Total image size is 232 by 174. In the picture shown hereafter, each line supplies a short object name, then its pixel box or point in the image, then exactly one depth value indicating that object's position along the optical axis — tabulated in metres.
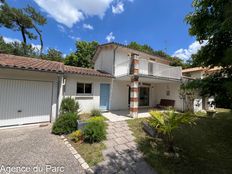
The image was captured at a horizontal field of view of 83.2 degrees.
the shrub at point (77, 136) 5.93
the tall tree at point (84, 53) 26.44
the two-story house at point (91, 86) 7.48
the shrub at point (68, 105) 9.03
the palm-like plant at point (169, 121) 5.00
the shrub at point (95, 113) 9.91
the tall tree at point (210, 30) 4.24
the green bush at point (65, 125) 6.60
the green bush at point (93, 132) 5.73
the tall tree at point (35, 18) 23.17
